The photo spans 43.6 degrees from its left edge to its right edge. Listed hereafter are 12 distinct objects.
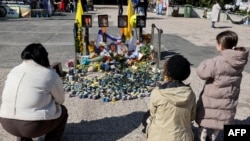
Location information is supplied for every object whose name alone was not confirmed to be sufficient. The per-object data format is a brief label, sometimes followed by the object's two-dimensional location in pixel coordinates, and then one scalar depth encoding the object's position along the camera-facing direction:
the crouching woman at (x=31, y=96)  2.97
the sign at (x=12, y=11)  19.90
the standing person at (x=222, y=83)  3.08
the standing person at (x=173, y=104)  2.80
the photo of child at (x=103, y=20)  7.09
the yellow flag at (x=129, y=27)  7.58
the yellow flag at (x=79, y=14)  7.00
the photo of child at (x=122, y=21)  7.15
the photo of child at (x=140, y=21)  7.25
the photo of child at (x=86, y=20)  6.93
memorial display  5.29
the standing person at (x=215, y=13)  17.06
